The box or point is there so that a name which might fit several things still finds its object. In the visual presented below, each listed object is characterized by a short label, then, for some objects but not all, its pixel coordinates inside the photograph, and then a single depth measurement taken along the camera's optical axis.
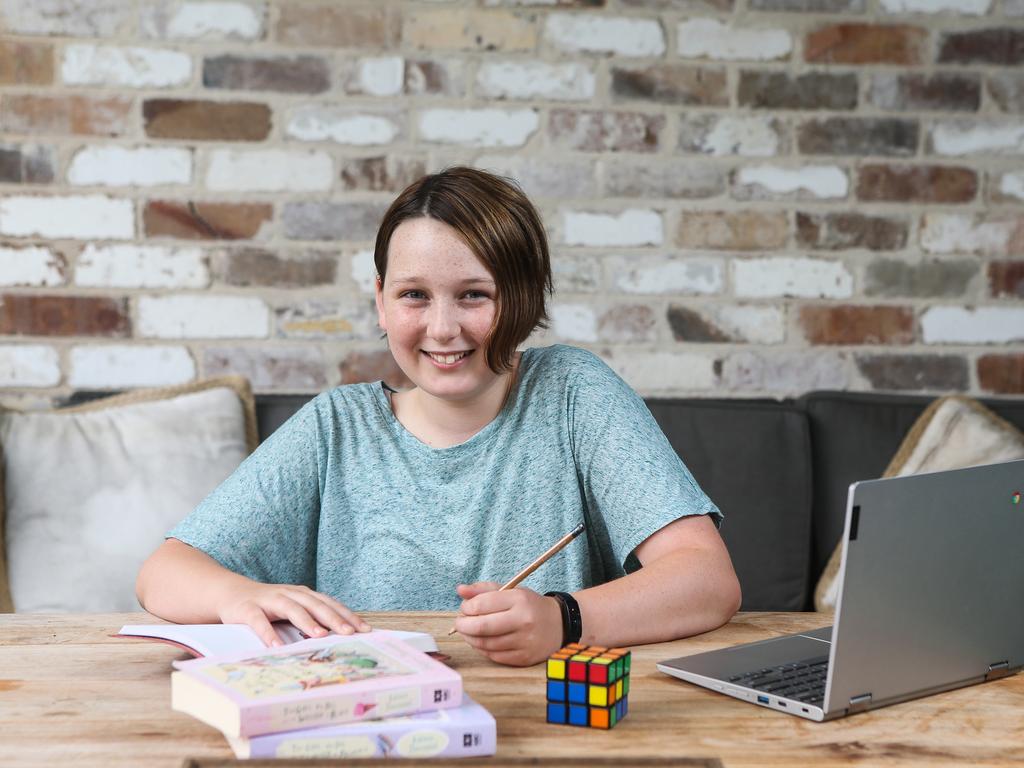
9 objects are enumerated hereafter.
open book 1.05
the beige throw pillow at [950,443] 2.07
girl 1.41
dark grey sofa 2.12
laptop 0.88
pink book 0.80
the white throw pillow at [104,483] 1.99
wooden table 0.85
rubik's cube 0.88
